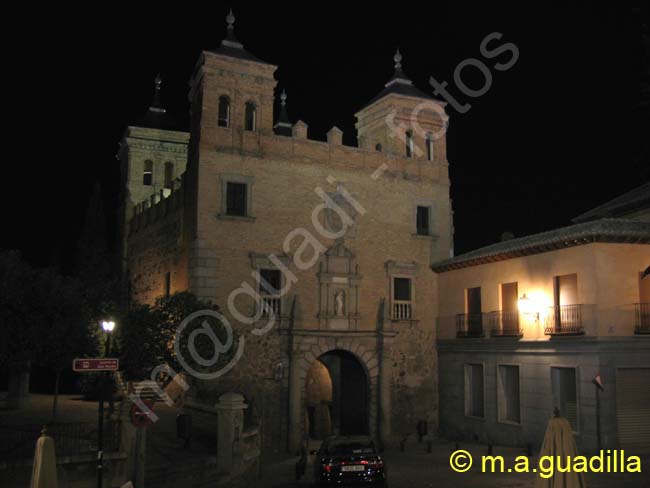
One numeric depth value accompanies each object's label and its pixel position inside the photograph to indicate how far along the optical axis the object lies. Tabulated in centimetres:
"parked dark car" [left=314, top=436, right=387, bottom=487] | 1541
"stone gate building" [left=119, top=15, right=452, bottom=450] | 2577
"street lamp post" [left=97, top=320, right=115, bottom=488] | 1383
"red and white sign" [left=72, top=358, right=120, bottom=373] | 1409
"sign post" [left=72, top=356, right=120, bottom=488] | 1389
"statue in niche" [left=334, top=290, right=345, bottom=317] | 2747
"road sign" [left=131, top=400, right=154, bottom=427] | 1491
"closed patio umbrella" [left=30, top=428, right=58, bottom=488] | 1238
